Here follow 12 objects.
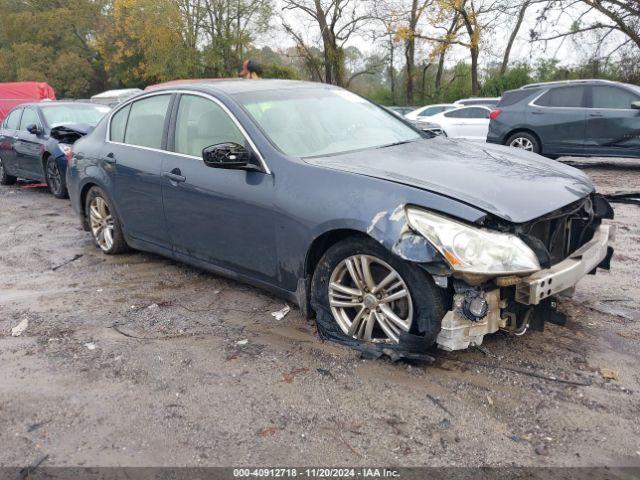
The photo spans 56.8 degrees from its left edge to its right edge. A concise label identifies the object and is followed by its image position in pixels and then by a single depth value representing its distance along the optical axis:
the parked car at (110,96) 30.58
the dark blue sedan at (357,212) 3.07
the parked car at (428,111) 18.00
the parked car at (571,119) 11.05
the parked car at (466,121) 16.20
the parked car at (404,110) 24.50
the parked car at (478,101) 21.05
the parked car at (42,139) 9.28
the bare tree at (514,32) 25.89
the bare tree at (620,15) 22.66
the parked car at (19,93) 18.22
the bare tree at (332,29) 31.81
